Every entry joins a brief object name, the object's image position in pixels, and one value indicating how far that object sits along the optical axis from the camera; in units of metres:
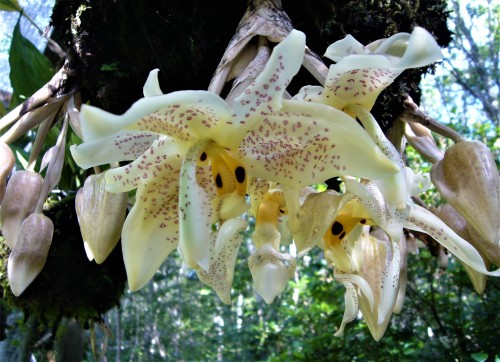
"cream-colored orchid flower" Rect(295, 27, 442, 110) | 0.36
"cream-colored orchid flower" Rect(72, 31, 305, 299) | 0.36
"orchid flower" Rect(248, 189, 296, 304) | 0.44
